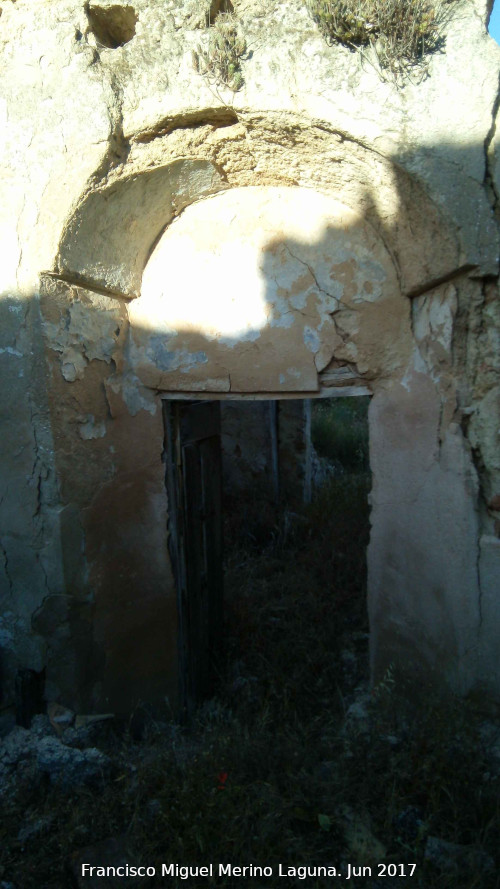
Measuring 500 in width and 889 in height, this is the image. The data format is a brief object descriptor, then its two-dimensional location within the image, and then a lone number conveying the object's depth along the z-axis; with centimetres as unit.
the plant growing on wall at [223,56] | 275
